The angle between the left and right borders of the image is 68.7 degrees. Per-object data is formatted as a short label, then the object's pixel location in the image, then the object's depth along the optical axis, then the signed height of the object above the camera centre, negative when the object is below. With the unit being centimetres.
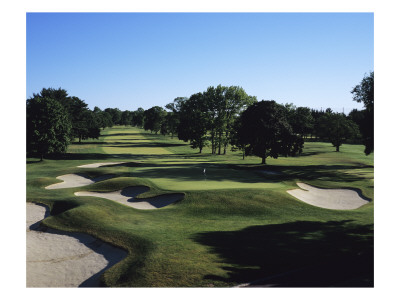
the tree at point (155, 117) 14356 +1378
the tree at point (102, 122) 13850 +1143
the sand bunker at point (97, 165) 4684 -348
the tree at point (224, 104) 6562 +914
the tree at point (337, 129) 7731 +431
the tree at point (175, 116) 10044 +1005
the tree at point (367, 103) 3194 +648
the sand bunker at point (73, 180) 3284 -450
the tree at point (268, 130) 4725 +233
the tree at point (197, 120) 6856 +567
